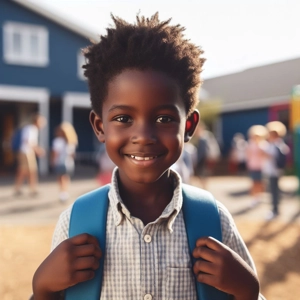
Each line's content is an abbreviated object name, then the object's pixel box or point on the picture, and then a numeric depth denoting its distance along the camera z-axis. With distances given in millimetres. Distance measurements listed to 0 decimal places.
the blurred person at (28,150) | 9602
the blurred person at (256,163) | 8594
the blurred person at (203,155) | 10383
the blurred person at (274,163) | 7297
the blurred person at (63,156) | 8930
